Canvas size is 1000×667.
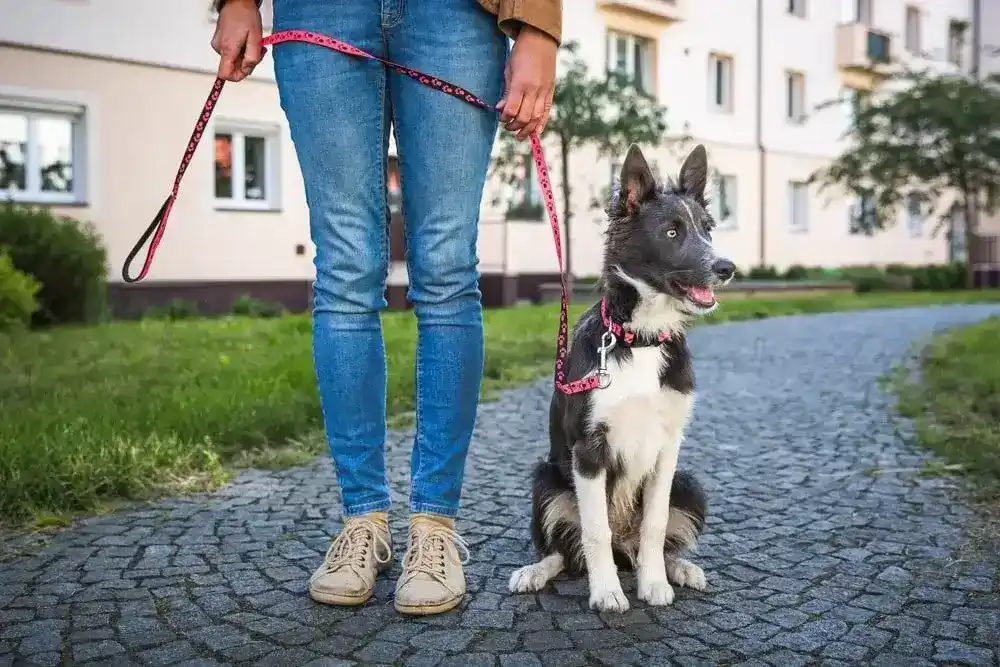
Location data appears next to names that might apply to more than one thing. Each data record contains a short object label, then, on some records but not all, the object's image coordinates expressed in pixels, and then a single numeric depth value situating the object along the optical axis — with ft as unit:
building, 46.21
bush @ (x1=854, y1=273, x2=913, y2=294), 83.46
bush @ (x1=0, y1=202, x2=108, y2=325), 37.24
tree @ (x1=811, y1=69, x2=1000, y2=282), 76.38
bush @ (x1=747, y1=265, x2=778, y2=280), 79.25
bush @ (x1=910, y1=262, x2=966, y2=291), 87.30
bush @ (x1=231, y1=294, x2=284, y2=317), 48.57
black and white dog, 9.17
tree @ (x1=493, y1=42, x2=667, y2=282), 53.21
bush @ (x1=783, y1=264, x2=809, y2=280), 83.51
